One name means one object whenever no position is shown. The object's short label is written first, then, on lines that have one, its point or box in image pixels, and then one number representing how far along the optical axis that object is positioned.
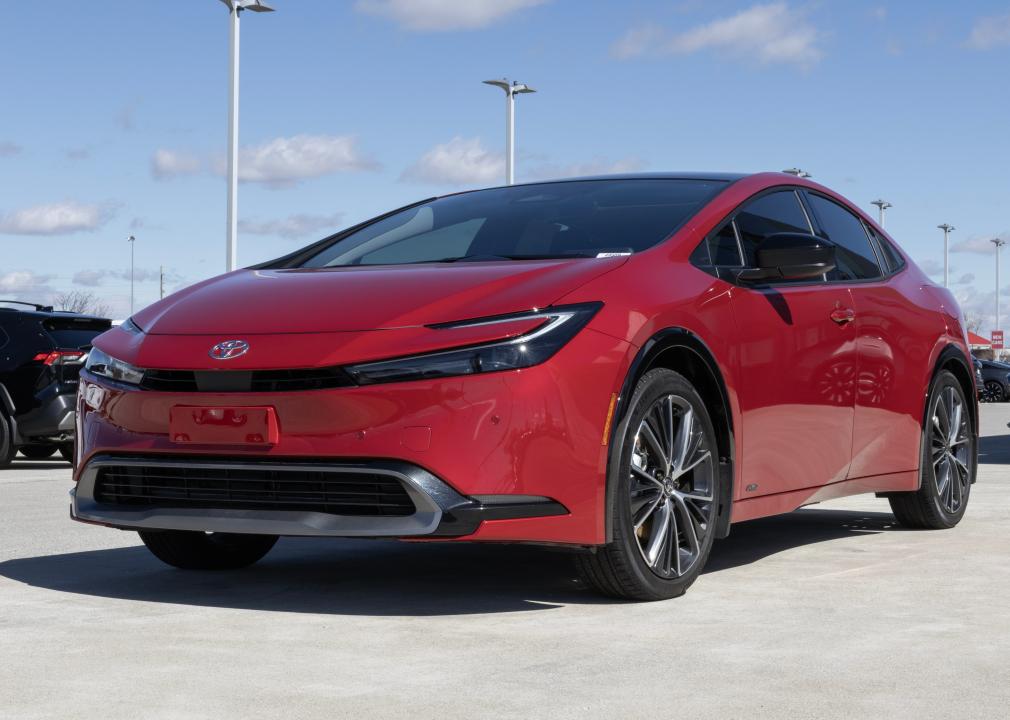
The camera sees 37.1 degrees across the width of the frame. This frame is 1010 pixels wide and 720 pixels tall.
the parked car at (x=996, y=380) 44.34
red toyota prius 4.65
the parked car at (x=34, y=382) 13.38
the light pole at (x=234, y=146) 24.38
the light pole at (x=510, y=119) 35.25
